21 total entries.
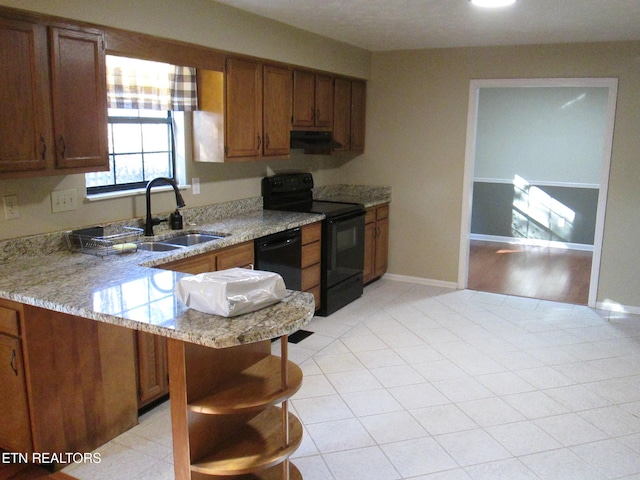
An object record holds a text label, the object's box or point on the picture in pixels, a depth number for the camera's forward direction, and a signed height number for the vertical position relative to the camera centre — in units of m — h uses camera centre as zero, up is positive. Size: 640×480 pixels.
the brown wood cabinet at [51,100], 2.43 +0.21
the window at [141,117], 3.33 +0.18
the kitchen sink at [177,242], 3.32 -0.60
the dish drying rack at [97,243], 2.98 -0.54
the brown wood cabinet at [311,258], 4.34 -0.87
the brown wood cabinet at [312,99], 4.59 +0.42
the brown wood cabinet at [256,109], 3.87 +0.28
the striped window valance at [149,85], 3.28 +0.38
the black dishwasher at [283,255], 3.79 -0.76
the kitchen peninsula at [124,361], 1.82 -0.84
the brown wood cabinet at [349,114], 5.21 +0.34
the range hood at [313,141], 4.72 +0.06
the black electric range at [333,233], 4.62 -0.72
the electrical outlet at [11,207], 2.77 -0.32
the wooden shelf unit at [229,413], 1.83 -0.89
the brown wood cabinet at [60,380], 2.36 -1.07
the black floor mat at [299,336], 4.09 -1.40
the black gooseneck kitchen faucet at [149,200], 3.40 -0.34
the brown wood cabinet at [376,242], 5.34 -0.91
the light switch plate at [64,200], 3.02 -0.31
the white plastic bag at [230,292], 1.80 -0.48
